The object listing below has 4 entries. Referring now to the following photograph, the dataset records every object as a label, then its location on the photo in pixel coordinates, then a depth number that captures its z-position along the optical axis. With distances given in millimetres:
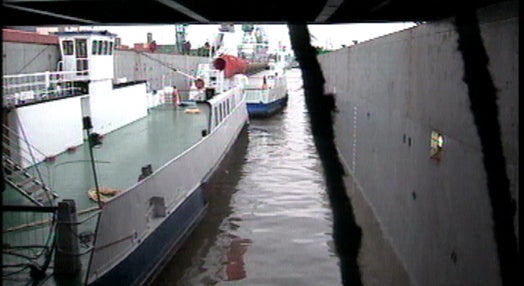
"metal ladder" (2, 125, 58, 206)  11008
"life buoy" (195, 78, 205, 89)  34250
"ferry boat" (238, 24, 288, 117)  42609
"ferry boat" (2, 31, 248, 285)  9328
